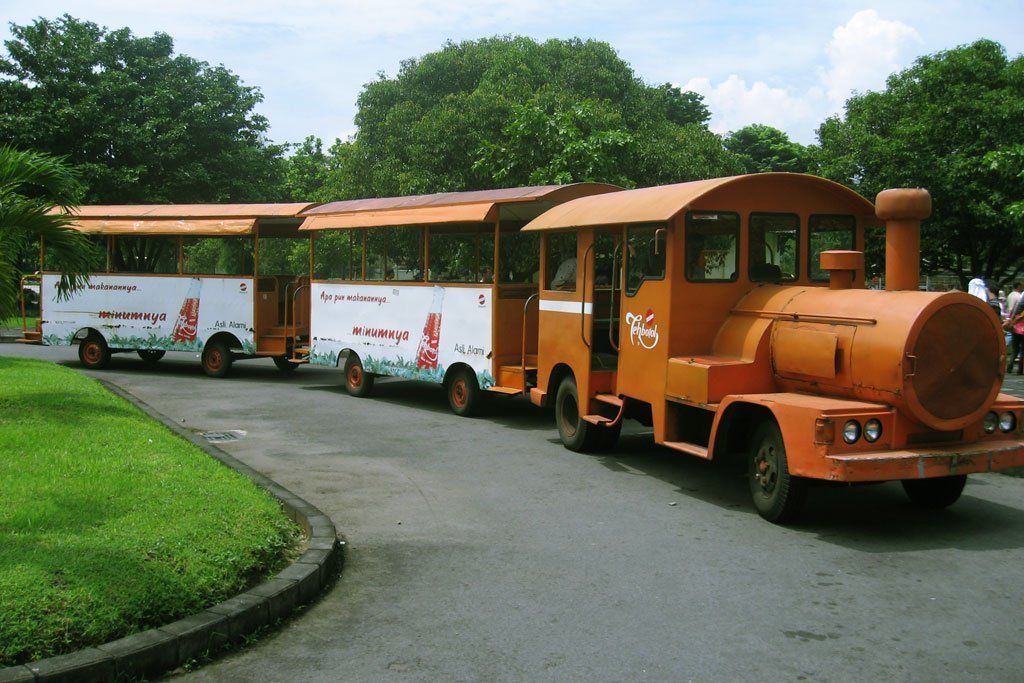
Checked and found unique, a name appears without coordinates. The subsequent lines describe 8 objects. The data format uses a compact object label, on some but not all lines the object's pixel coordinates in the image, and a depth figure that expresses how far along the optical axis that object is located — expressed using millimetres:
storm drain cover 10988
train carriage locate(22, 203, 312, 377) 17359
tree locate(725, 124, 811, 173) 55031
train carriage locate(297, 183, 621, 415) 12586
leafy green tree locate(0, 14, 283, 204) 27281
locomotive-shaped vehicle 6992
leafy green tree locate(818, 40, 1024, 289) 23266
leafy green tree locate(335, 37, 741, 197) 19516
